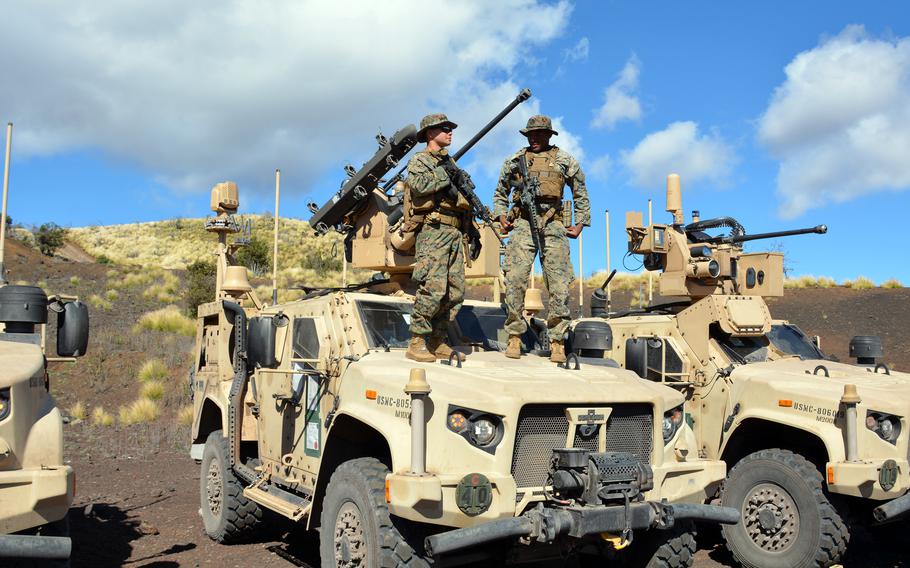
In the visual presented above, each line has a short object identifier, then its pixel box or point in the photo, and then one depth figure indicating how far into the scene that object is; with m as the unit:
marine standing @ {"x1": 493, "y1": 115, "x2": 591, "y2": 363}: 6.52
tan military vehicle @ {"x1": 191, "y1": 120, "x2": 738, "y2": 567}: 4.51
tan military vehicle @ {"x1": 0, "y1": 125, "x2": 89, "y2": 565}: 4.19
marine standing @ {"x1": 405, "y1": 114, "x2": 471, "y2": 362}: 5.90
